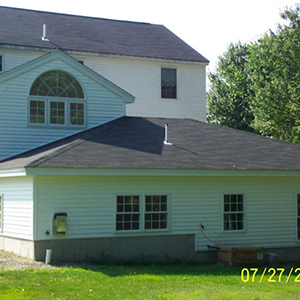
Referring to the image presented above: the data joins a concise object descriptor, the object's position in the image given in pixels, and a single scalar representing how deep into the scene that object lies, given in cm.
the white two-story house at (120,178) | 1719
